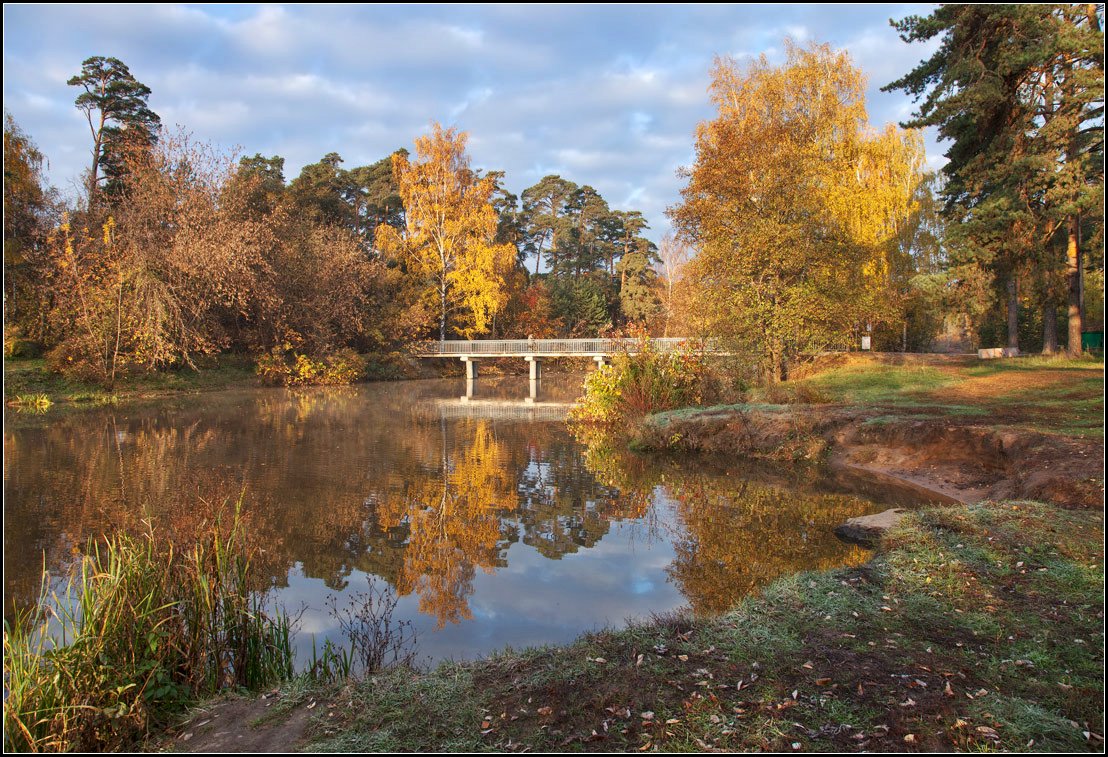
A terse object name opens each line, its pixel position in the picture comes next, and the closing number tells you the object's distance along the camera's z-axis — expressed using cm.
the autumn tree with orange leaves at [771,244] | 1756
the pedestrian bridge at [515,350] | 3422
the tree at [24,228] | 2311
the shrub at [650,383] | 1495
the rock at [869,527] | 670
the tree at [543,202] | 5694
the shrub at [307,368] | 3023
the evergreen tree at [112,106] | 3281
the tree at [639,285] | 4622
